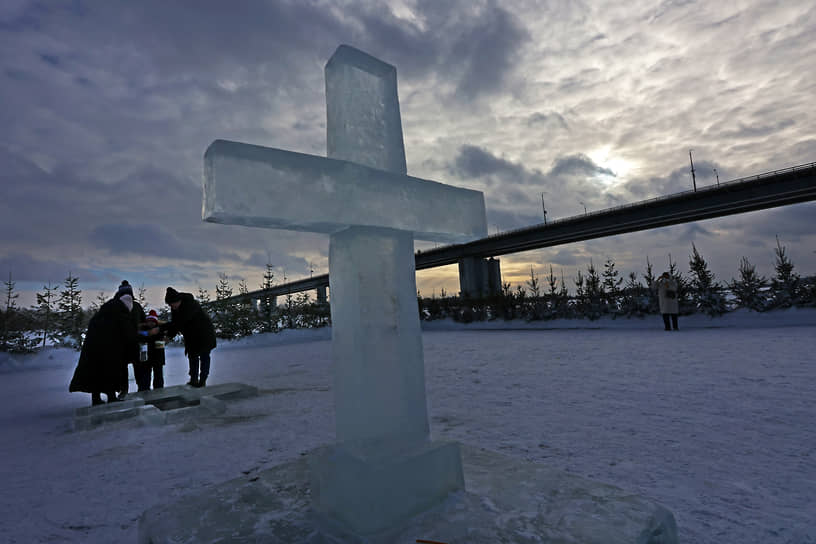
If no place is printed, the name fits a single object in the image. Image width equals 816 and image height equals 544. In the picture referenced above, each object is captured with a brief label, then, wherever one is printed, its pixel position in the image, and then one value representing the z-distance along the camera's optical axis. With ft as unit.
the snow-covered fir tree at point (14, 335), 41.63
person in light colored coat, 36.73
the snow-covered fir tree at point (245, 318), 52.65
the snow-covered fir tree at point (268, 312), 56.24
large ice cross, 4.87
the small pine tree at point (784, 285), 39.40
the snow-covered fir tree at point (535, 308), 55.67
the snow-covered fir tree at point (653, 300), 45.93
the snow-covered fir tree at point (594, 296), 50.49
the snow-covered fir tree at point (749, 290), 41.14
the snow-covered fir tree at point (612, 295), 50.11
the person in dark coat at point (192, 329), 19.74
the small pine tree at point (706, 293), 42.86
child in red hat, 20.01
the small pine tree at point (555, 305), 54.24
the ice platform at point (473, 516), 4.61
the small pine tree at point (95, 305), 53.98
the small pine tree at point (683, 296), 45.27
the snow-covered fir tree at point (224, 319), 52.24
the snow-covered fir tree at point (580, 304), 51.96
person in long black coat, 16.01
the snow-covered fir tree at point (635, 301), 46.83
